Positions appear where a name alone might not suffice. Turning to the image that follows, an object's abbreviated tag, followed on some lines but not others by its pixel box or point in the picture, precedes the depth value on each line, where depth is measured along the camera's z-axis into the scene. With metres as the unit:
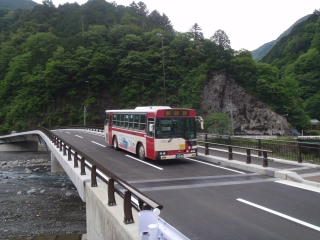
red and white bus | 14.30
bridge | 6.03
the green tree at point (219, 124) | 36.88
